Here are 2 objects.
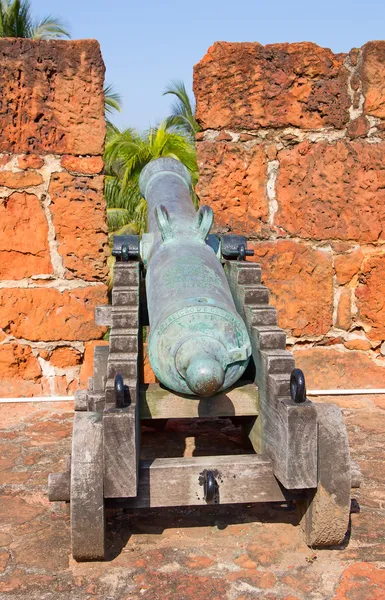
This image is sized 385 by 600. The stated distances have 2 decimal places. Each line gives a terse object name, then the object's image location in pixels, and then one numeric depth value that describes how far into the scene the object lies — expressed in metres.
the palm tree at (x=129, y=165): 20.62
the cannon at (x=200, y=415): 2.72
